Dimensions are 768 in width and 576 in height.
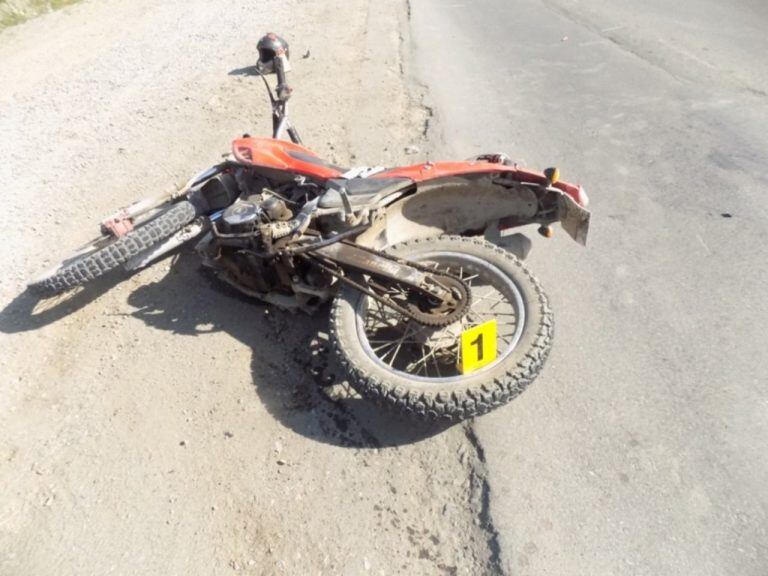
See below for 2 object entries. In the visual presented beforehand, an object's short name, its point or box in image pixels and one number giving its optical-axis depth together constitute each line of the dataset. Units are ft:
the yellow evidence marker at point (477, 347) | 9.89
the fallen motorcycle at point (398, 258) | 9.94
